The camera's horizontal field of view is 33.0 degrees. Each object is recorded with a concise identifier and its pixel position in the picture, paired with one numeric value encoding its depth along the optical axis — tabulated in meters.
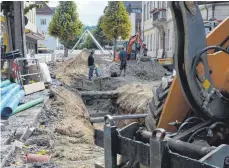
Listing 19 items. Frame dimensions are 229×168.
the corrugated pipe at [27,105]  9.34
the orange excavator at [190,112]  3.00
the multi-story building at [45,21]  84.19
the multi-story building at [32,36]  40.17
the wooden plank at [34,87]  12.54
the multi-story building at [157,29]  34.28
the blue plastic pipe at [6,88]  10.26
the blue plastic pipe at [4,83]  11.42
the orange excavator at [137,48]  26.77
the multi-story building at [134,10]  69.68
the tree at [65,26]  47.22
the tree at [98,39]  71.62
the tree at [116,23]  39.31
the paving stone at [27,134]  6.85
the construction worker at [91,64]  19.62
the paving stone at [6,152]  5.32
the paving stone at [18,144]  6.06
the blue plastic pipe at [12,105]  8.55
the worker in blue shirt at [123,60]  20.88
